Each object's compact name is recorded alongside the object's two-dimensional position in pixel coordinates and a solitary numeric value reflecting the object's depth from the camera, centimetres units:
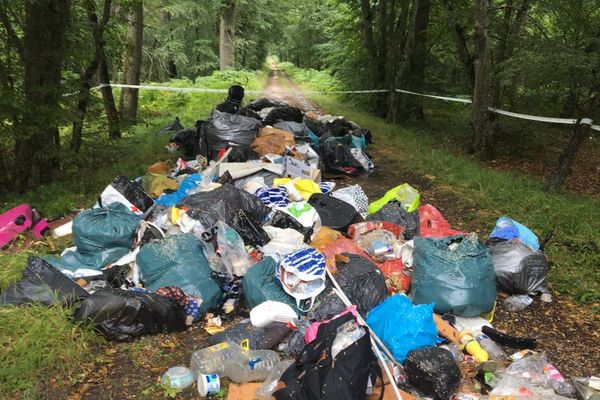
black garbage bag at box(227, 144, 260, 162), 638
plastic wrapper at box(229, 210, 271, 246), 406
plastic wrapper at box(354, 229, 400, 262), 409
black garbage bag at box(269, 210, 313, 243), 442
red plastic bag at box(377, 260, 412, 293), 378
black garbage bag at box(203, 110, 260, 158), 672
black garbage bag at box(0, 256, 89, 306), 306
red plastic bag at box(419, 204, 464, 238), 450
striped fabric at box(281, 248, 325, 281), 332
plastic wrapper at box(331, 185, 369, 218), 521
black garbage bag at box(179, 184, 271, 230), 412
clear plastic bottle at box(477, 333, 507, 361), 304
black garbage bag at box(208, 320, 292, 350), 305
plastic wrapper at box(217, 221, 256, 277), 371
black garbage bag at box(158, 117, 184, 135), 968
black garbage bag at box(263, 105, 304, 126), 828
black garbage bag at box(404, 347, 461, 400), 262
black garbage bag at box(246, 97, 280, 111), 918
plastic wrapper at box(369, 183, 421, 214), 528
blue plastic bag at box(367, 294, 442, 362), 291
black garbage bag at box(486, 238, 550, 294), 377
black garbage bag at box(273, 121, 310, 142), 772
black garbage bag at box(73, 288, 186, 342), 298
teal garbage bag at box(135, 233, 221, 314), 341
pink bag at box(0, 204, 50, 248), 442
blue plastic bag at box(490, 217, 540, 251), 423
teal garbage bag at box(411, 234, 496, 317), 339
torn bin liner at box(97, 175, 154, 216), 469
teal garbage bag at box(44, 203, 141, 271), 385
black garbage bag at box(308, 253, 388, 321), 328
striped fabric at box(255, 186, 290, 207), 486
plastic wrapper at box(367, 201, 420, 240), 455
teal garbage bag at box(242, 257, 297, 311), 338
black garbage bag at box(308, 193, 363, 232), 466
